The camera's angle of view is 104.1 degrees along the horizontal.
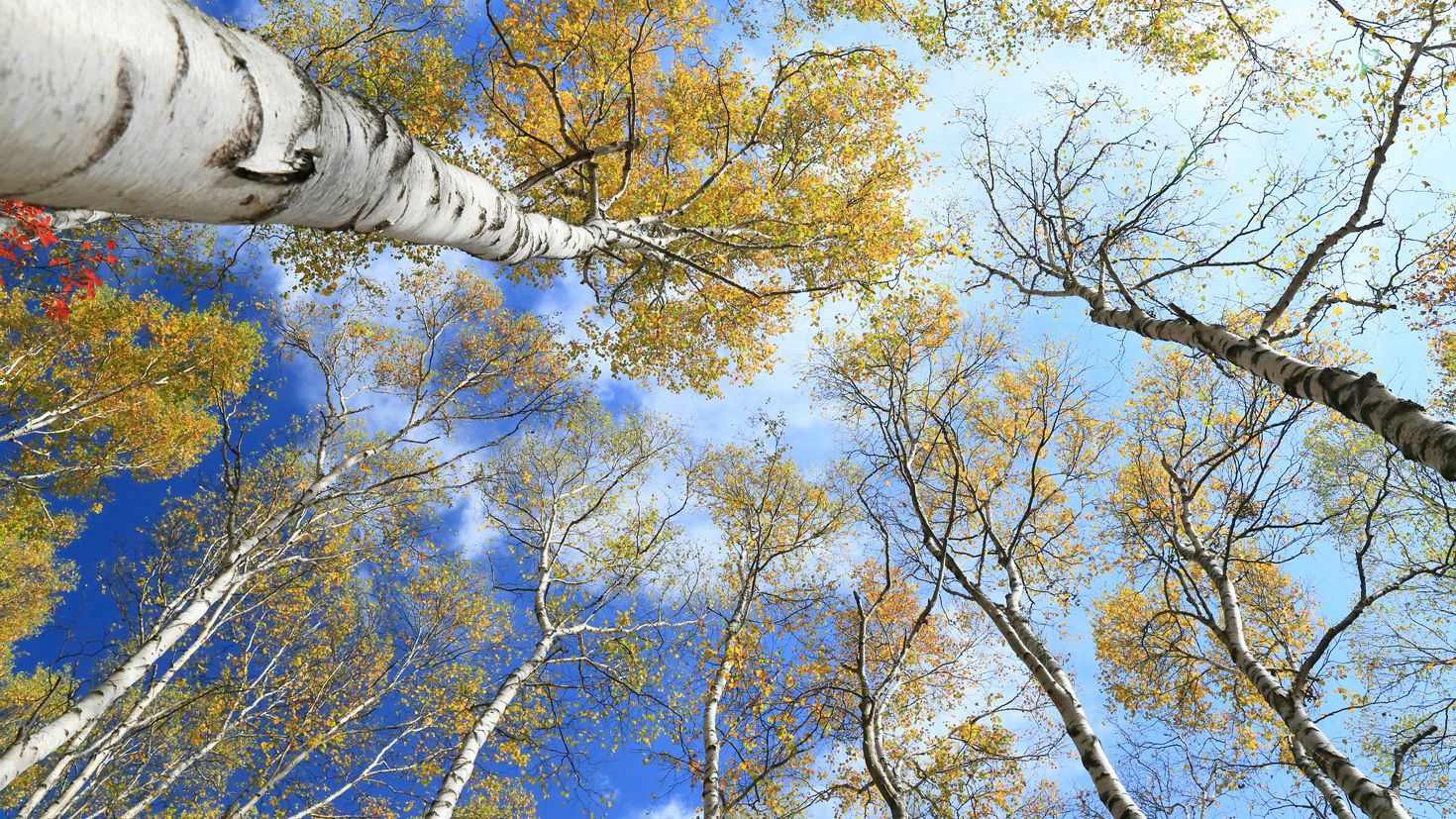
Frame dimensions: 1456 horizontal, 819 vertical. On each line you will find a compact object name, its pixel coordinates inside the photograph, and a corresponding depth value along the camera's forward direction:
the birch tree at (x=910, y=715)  2.99
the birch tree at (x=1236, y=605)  3.89
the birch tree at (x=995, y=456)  3.65
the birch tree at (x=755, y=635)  5.61
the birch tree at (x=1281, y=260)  2.93
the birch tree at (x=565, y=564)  6.15
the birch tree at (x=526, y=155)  0.75
